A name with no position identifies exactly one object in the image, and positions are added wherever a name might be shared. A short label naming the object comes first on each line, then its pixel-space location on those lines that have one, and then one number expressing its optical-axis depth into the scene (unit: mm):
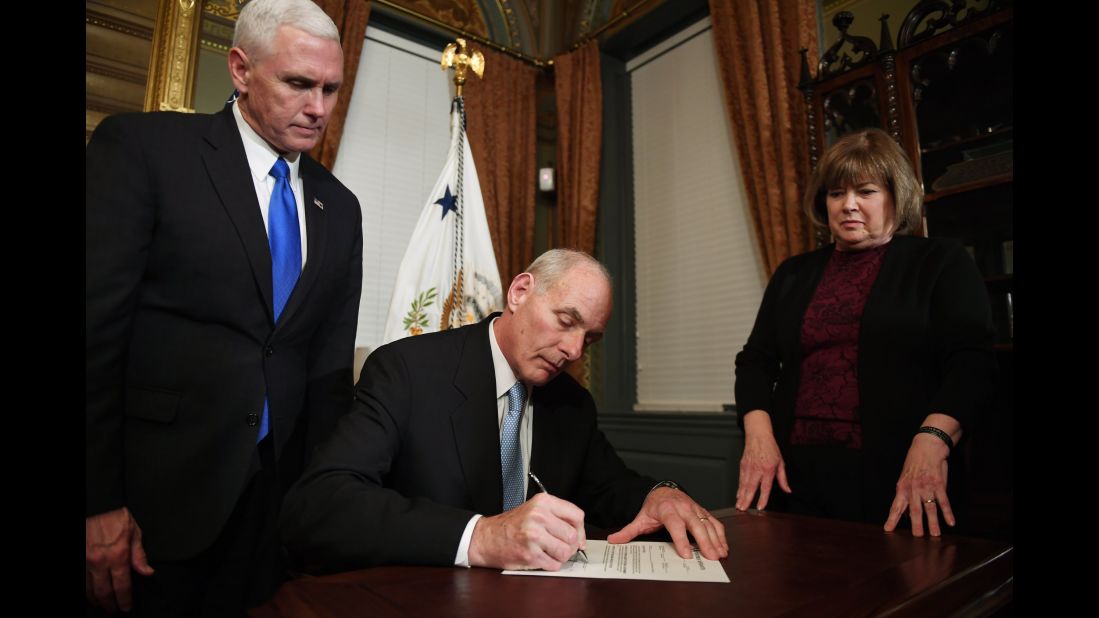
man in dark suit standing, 1229
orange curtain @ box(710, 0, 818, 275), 3420
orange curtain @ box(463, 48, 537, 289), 4426
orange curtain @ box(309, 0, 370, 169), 3750
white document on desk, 999
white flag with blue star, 3486
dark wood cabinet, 2617
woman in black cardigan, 1522
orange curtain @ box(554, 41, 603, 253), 4578
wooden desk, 844
